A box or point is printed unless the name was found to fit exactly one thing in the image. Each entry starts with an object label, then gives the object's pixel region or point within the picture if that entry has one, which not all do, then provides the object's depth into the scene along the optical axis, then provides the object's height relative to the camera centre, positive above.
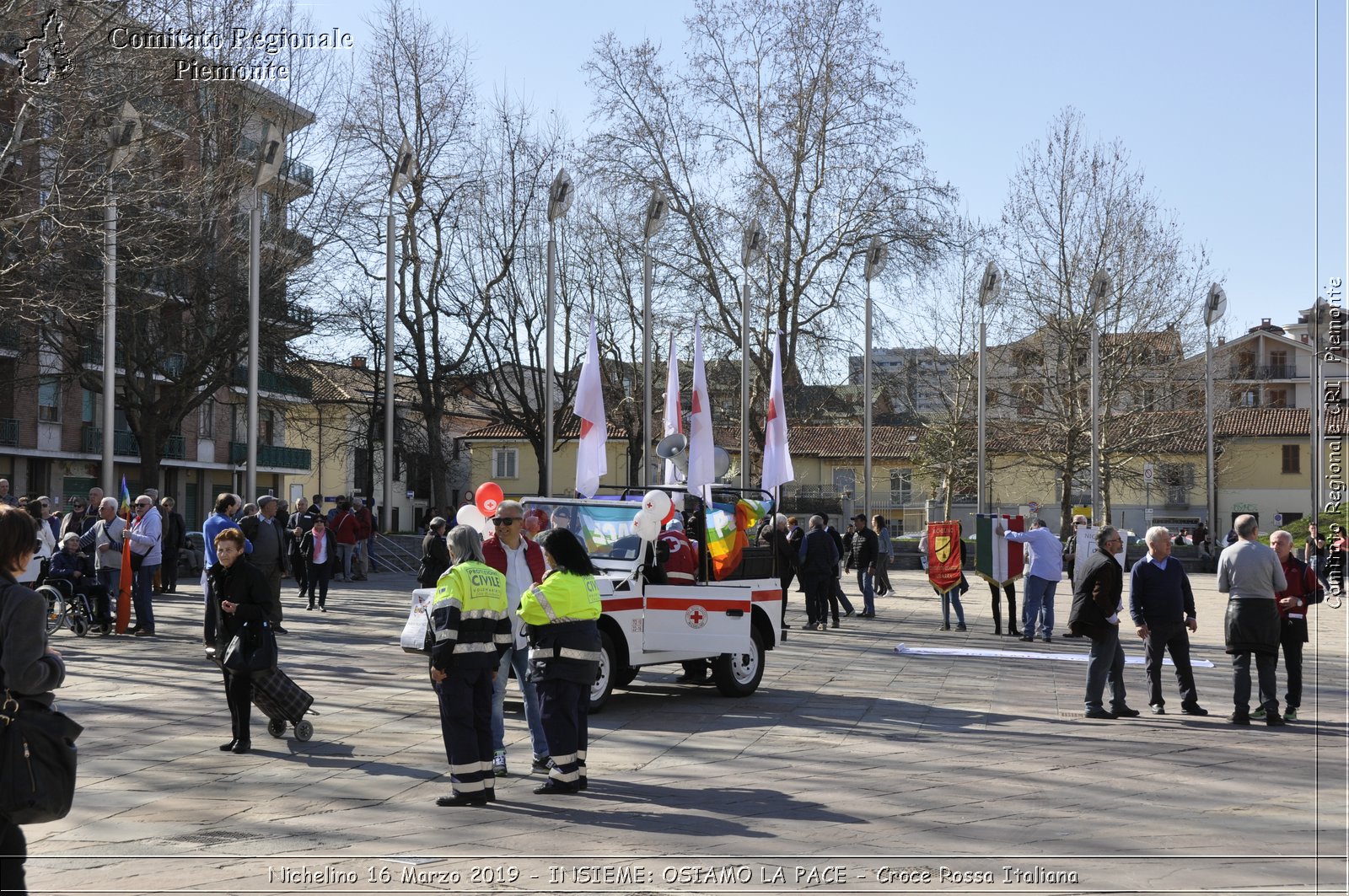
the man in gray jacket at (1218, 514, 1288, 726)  12.13 -1.14
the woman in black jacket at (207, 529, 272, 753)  9.91 -0.88
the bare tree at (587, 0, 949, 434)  42.78 +9.30
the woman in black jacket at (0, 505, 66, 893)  4.83 -0.63
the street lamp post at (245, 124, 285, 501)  27.64 +4.61
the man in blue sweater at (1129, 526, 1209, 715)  12.87 -1.15
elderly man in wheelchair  18.06 -1.45
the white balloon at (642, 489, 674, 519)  12.31 -0.17
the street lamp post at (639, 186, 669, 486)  32.84 +4.79
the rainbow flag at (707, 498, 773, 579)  13.77 -0.51
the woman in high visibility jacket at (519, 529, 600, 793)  8.59 -1.04
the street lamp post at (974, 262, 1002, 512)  39.53 +5.32
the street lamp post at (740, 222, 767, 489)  35.12 +4.04
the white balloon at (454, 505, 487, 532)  12.95 -0.32
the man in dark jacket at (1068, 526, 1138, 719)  12.62 -1.25
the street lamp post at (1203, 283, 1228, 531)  47.48 +5.46
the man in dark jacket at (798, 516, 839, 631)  22.19 -1.35
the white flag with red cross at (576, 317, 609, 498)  19.08 +0.84
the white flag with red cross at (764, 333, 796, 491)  25.20 +0.63
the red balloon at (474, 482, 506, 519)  13.30 -0.14
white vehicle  12.23 -1.14
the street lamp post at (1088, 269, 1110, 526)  41.31 +3.56
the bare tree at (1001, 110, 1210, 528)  49.50 +5.51
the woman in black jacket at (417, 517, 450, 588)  18.06 -0.99
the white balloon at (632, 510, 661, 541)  12.38 -0.37
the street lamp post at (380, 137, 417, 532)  33.66 +4.03
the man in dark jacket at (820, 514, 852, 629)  22.58 -1.77
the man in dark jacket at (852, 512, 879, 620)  24.75 -1.31
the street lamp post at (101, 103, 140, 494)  20.58 +3.43
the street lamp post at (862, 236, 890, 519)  38.16 +4.03
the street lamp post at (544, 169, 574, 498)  31.70 +5.87
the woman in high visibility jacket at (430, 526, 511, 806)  8.12 -1.09
